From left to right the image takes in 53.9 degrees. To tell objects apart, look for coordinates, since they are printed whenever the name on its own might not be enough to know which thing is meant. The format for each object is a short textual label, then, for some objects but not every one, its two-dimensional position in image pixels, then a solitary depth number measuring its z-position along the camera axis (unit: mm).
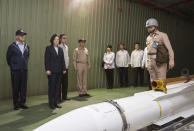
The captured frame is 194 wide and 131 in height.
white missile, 1727
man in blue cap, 3576
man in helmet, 3283
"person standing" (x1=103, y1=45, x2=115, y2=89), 6148
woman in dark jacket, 3670
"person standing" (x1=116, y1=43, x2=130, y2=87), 6613
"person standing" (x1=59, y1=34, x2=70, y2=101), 4324
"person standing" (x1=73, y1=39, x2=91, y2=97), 4844
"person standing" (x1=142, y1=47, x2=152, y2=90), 6305
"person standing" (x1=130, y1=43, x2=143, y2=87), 6785
